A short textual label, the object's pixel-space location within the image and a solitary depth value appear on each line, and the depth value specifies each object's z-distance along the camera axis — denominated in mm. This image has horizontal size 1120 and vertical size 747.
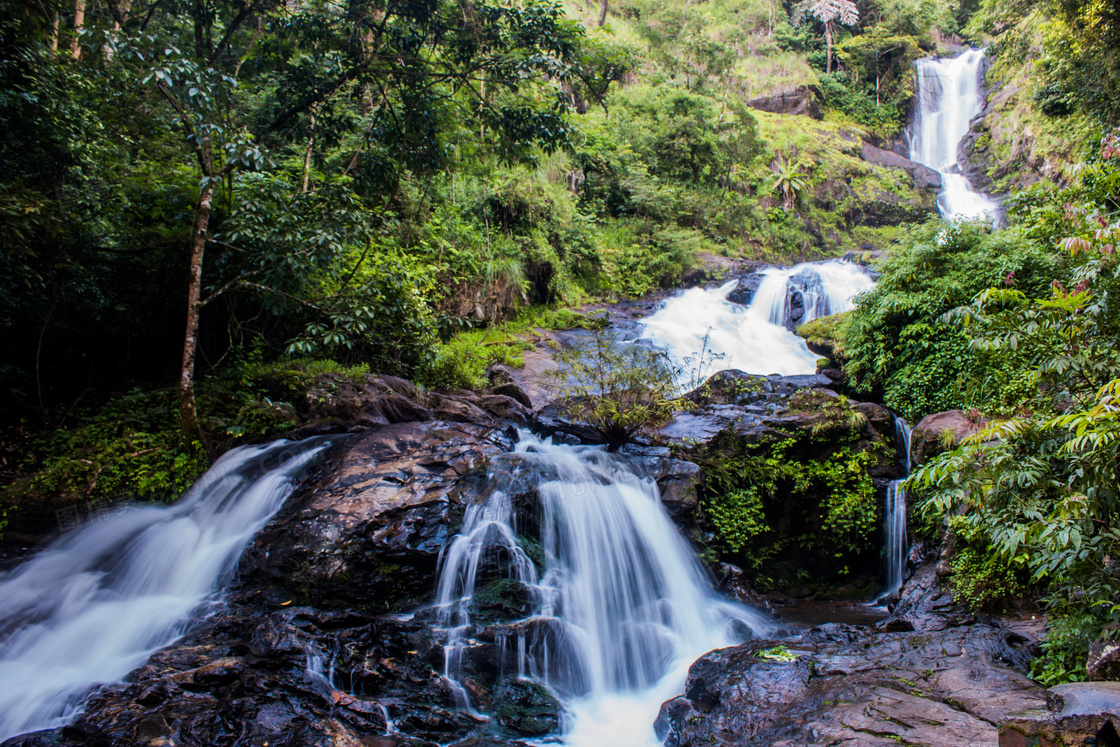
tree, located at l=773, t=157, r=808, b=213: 26922
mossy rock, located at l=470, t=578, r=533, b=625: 5195
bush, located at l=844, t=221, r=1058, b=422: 8367
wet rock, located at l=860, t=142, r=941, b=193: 28250
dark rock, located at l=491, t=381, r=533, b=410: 9898
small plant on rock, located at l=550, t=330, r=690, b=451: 7961
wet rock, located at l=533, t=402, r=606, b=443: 8583
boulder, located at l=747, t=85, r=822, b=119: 33094
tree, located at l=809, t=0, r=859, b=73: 36500
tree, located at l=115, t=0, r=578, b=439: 7328
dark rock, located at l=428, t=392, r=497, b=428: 8430
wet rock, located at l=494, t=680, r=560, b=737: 4422
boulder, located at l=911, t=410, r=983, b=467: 7133
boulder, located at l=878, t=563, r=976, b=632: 5531
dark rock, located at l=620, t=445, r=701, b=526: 7000
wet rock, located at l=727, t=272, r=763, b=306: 18078
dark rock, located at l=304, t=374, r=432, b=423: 7520
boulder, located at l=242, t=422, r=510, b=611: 5207
